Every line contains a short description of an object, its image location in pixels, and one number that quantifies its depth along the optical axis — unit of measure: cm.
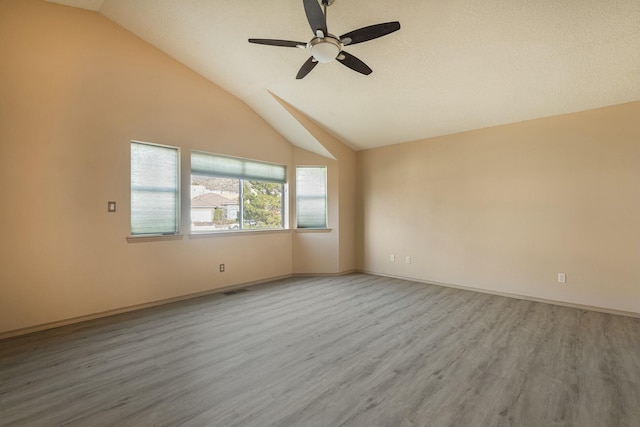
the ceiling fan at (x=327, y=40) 215
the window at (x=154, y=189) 382
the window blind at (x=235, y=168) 445
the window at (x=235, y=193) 446
